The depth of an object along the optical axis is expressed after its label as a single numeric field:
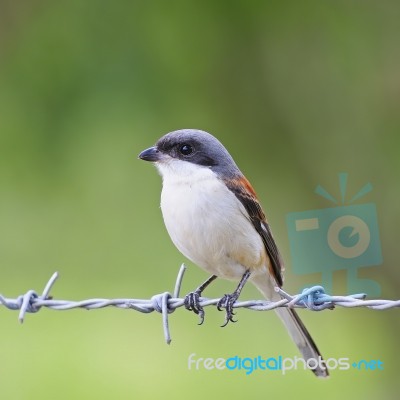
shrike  6.86
